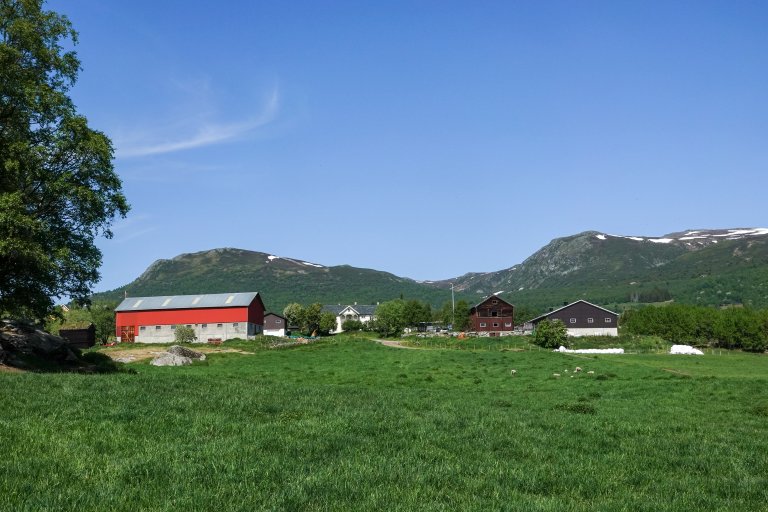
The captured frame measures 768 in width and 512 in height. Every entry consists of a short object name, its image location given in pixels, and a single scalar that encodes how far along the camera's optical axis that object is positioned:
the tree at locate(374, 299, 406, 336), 155.25
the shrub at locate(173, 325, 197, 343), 105.38
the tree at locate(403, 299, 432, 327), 179.50
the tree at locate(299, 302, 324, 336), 172.38
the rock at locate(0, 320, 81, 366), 38.89
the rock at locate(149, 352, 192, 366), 54.73
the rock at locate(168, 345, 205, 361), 58.64
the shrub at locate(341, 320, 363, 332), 181.38
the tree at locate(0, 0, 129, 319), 31.84
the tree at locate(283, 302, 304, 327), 176.50
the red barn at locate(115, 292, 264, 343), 124.56
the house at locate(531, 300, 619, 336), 150.00
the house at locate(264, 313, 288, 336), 173.09
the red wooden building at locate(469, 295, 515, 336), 157.75
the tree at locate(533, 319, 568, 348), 95.06
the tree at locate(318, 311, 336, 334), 168.62
